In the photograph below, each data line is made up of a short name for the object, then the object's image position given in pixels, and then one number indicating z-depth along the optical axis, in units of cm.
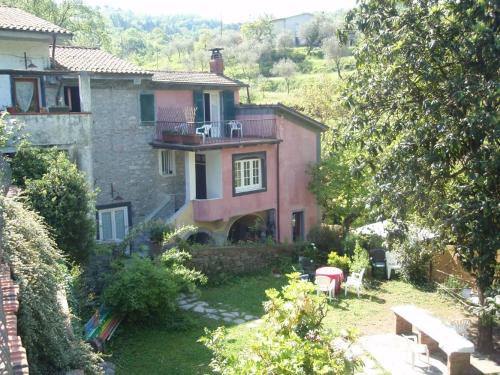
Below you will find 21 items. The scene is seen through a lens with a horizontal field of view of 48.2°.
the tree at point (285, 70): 6544
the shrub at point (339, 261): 1991
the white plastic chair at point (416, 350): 1217
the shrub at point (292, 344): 698
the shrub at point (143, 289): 1372
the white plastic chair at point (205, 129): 2388
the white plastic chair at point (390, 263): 1980
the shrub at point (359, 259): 1884
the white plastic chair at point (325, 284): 1722
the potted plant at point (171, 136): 2267
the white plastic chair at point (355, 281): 1780
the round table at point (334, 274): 1794
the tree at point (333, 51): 6694
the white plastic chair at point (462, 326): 1407
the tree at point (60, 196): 1410
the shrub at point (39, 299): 768
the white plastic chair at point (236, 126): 2522
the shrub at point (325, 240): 2181
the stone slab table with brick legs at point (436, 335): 1163
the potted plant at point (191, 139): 2215
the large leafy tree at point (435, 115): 983
